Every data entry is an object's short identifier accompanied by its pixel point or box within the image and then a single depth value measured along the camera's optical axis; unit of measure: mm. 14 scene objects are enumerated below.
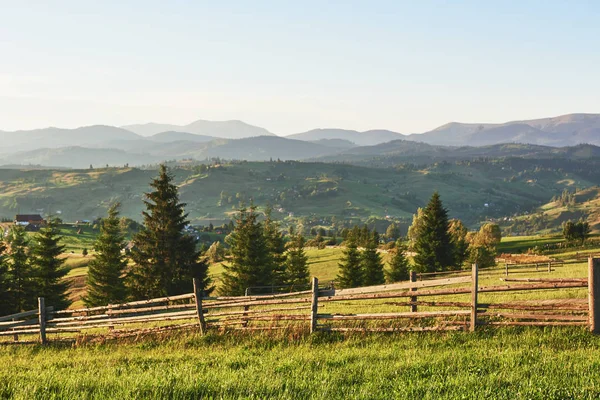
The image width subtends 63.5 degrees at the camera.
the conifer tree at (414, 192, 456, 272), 61844
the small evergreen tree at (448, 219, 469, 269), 63516
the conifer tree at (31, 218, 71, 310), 47844
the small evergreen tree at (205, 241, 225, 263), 118250
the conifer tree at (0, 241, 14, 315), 46000
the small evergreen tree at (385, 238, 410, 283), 66688
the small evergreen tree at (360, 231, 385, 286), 65312
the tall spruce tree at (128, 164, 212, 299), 42156
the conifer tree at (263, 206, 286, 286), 58844
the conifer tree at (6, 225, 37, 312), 47719
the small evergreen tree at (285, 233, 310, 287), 64438
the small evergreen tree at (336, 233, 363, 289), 63375
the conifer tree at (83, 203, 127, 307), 47000
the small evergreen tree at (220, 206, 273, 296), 51625
